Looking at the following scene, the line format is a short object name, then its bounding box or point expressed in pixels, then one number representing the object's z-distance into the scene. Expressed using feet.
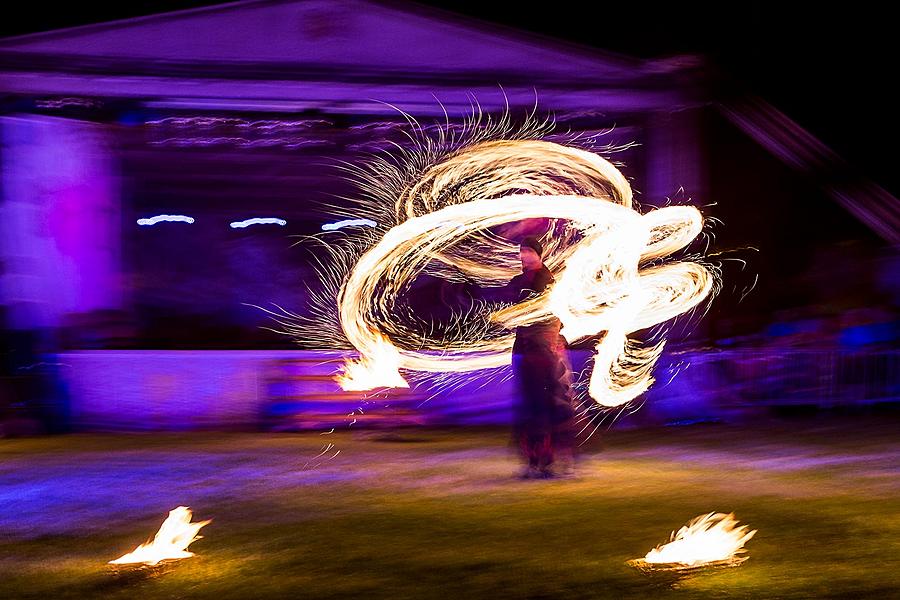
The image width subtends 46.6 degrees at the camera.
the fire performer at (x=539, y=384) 24.91
